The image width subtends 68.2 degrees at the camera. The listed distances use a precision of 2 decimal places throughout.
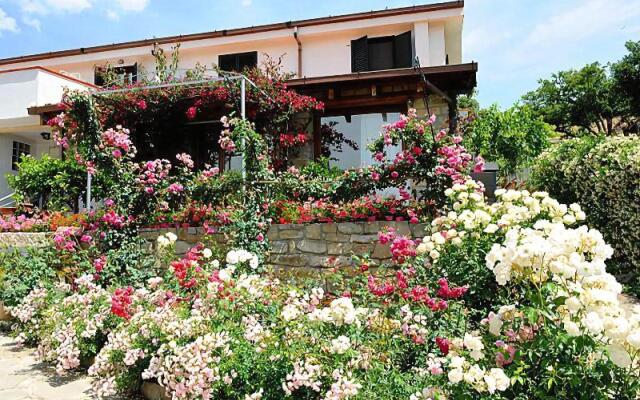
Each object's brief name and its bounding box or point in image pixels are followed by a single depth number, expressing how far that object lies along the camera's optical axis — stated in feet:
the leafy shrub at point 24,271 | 19.66
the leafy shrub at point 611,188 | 20.01
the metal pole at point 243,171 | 23.99
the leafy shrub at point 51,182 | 35.58
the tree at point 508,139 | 42.09
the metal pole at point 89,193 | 28.74
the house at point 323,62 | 34.58
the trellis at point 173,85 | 28.14
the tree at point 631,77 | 76.43
